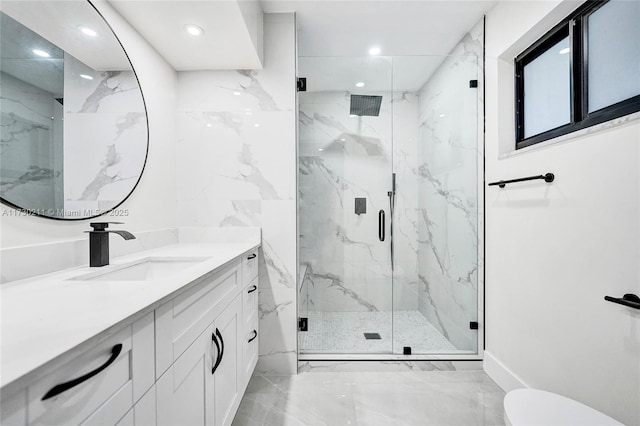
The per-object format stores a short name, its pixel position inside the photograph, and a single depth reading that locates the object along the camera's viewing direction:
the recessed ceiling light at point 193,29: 1.58
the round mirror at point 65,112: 1.00
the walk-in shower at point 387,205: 2.25
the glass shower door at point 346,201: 2.28
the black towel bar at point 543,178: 1.48
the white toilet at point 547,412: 1.04
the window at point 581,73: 1.25
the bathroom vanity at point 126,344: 0.48
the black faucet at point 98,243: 1.21
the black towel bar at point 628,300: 1.09
